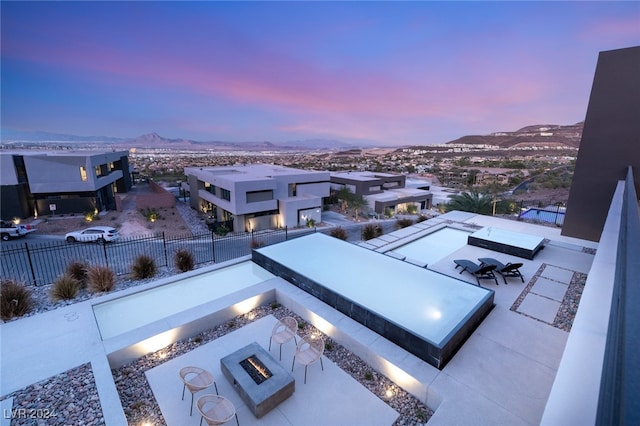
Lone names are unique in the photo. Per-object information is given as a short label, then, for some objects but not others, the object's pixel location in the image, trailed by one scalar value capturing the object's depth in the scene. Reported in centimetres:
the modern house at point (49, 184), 2153
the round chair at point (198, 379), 442
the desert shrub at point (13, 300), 701
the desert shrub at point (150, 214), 2386
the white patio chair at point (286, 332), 556
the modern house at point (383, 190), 3238
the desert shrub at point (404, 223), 1845
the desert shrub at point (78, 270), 927
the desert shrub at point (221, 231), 2230
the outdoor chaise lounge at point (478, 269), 800
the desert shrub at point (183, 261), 1045
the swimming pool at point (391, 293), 542
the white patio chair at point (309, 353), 502
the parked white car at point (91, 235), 1780
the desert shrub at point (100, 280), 862
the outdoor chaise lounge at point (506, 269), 813
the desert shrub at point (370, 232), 1558
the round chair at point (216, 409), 386
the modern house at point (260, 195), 2278
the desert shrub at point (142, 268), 980
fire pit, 443
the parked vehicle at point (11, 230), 1811
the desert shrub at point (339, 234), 1517
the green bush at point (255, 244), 1279
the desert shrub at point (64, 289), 815
